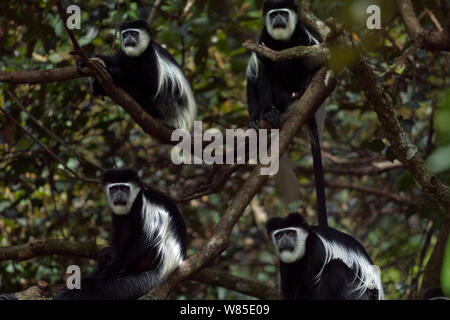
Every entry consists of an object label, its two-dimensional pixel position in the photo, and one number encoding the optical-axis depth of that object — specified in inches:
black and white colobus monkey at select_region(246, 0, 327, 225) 240.1
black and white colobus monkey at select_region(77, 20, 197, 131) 251.1
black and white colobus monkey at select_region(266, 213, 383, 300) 184.9
